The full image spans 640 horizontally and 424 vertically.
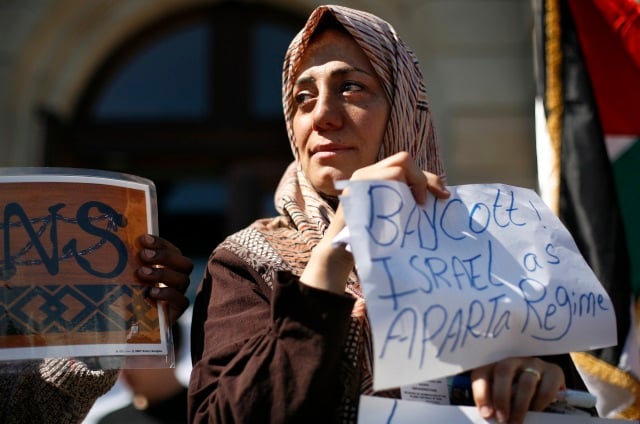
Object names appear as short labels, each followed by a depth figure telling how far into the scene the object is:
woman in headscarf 1.22
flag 2.49
